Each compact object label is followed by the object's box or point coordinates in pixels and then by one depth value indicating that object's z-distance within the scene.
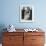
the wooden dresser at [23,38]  3.48
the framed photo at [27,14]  3.94
